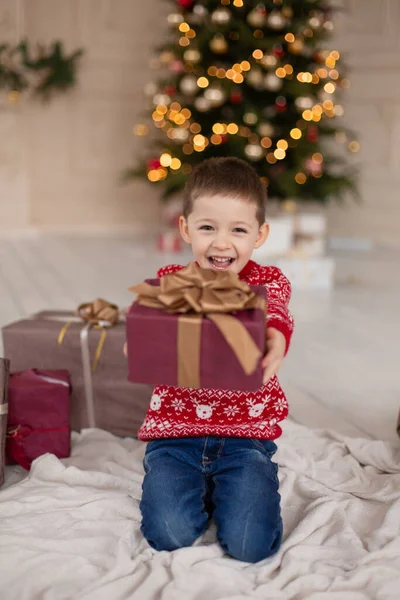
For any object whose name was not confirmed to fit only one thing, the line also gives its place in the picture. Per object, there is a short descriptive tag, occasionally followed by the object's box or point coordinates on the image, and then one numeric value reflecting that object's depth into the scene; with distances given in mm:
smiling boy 1338
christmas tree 4434
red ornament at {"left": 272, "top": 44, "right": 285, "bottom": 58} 4453
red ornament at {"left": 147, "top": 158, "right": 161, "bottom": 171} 4805
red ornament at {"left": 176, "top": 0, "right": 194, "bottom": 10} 4529
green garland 5305
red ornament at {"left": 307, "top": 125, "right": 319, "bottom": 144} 4605
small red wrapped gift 1721
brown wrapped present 1891
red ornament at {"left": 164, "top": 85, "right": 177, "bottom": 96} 4723
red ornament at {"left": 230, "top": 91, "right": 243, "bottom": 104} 4523
